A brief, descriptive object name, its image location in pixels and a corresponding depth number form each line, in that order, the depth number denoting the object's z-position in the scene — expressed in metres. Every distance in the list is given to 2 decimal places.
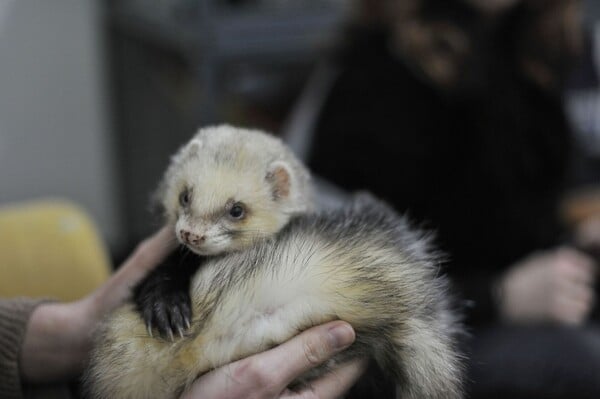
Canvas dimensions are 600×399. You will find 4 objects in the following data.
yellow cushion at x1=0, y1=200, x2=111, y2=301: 0.73
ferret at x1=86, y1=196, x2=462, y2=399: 0.53
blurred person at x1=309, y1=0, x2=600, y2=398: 0.82
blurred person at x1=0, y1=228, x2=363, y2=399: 0.56
